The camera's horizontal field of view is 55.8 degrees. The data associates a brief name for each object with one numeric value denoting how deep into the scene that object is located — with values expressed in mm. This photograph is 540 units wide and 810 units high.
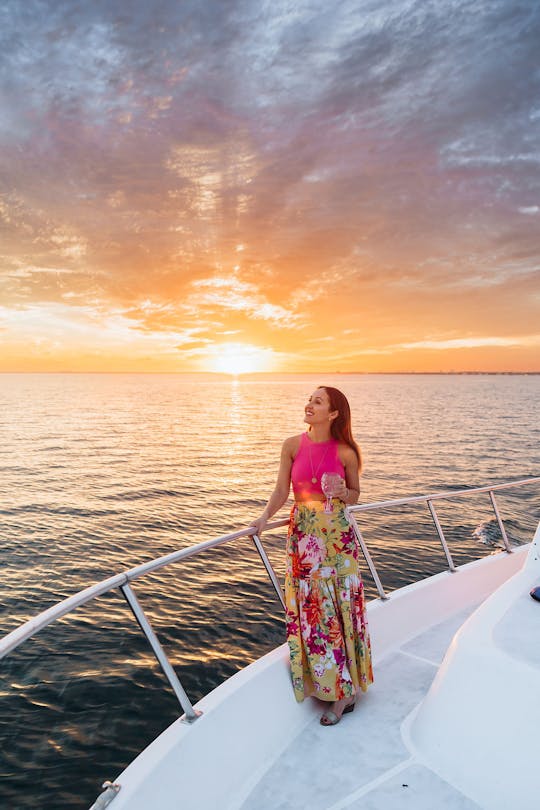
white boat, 2199
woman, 2977
